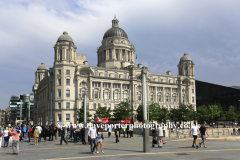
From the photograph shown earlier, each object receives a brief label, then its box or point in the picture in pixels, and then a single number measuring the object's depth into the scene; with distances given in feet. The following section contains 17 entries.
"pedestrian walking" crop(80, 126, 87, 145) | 84.96
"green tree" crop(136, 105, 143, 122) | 253.98
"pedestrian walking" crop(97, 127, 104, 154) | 58.75
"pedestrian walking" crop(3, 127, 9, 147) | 78.28
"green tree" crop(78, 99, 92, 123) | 230.60
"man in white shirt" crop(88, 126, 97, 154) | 58.75
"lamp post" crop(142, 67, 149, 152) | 58.80
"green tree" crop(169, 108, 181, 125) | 260.21
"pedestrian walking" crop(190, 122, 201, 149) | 66.69
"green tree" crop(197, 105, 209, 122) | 273.56
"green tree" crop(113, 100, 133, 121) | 221.25
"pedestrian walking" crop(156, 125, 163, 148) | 70.01
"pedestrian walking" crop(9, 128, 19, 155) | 58.85
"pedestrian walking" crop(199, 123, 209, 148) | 66.93
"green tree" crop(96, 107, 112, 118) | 230.68
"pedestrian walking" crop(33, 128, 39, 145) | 85.03
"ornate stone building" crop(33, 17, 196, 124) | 250.78
